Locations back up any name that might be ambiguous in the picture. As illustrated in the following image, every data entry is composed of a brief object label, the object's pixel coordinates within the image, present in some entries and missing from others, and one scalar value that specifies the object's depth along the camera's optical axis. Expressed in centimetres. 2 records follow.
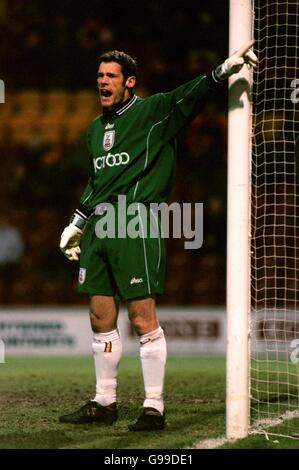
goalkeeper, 931
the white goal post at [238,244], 862
